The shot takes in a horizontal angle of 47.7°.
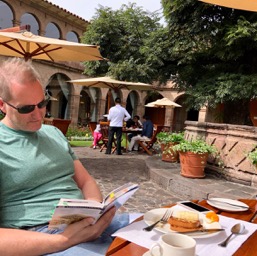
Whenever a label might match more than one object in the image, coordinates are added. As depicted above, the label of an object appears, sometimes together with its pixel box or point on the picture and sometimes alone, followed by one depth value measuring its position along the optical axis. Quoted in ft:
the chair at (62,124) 28.37
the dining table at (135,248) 3.40
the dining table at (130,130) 29.40
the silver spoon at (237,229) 4.08
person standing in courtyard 26.99
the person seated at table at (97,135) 32.68
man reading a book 4.21
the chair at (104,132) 30.25
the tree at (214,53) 21.45
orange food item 4.27
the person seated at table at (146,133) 31.37
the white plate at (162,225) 3.80
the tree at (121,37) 31.12
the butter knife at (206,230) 3.84
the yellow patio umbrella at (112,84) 30.71
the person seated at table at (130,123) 39.73
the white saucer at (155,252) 3.07
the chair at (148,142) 30.25
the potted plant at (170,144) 20.92
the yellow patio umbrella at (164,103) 50.61
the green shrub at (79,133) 46.31
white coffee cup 2.89
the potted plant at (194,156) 15.79
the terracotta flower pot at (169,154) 20.93
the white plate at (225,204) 5.18
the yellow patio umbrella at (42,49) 17.68
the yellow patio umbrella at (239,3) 8.67
